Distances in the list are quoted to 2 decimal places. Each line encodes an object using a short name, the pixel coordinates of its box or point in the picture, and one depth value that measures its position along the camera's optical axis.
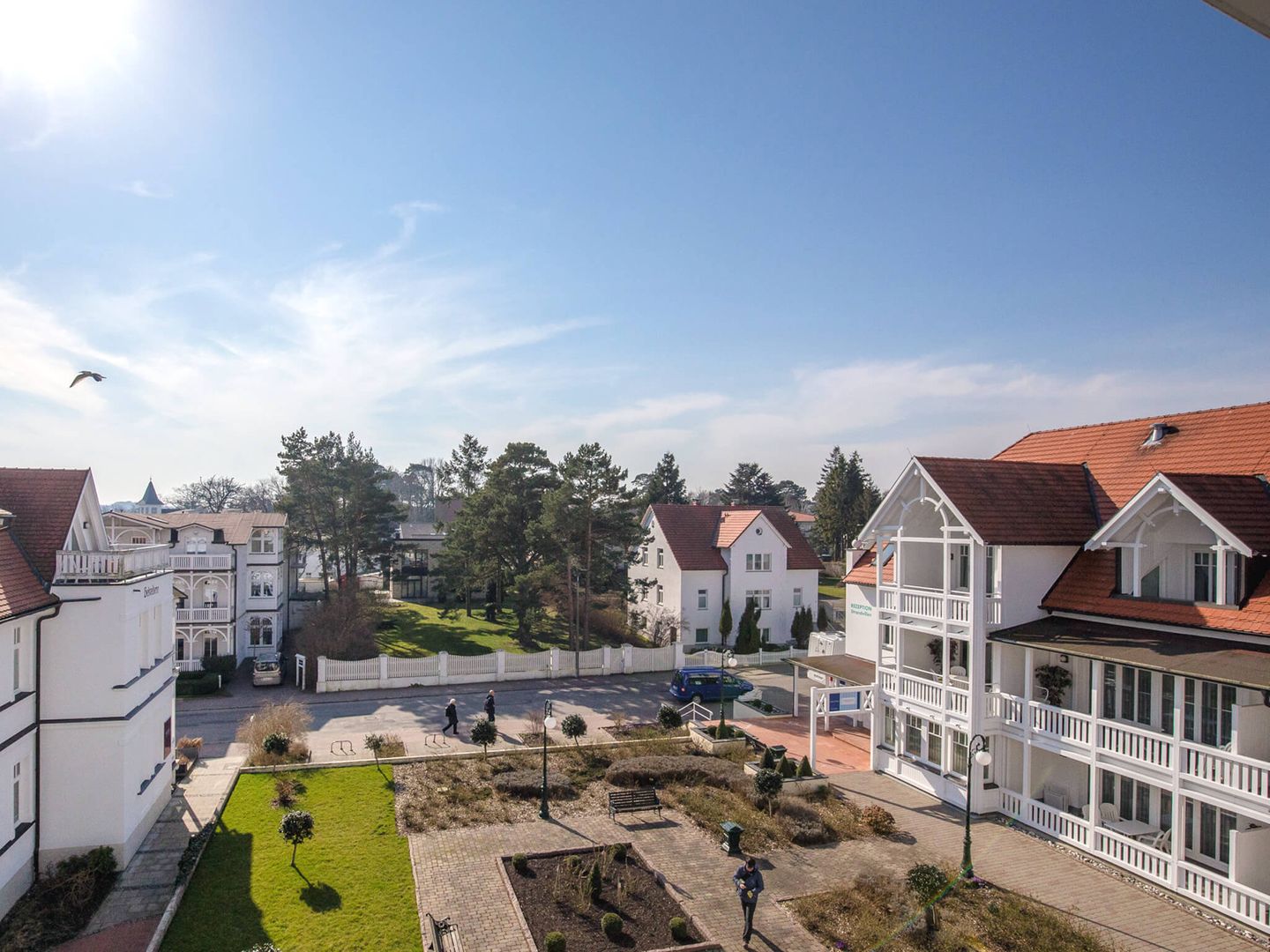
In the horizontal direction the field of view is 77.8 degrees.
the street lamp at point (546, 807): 18.39
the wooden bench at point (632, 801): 18.48
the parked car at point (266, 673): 32.22
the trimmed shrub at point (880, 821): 17.67
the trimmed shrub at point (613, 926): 12.96
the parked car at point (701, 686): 30.16
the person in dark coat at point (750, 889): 12.93
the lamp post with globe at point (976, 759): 14.91
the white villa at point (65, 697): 14.39
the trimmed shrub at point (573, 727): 23.59
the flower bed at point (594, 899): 13.08
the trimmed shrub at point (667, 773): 20.73
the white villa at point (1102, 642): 14.52
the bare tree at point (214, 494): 87.50
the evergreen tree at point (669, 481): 68.44
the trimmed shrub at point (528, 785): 19.86
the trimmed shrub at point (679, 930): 12.91
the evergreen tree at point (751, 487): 83.69
